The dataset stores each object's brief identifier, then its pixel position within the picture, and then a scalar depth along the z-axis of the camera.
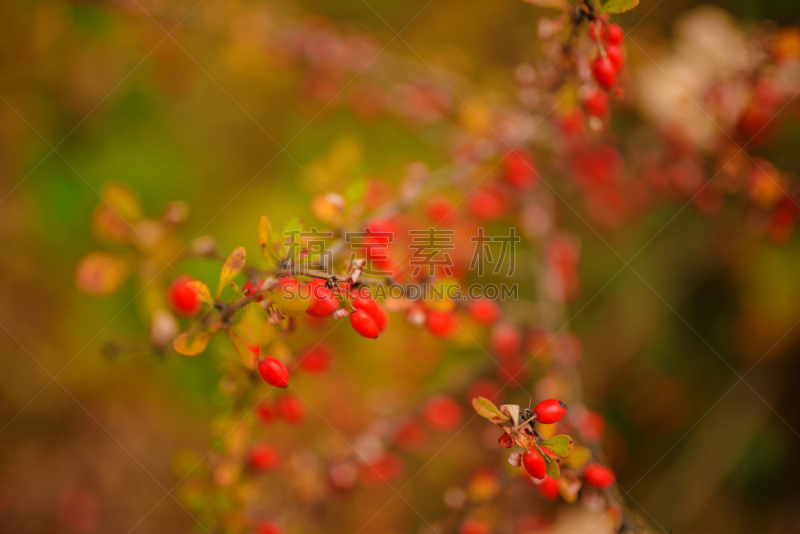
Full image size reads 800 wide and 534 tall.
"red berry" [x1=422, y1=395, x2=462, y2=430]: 0.49
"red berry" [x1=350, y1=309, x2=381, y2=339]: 0.37
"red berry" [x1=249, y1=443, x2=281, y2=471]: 0.44
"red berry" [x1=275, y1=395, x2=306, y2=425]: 0.43
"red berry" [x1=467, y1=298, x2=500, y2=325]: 0.44
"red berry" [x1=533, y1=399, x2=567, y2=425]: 0.37
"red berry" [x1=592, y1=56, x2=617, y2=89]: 0.39
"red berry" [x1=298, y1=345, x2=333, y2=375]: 0.44
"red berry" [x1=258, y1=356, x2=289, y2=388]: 0.38
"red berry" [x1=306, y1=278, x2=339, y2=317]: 0.37
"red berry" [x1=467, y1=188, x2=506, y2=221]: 0.49
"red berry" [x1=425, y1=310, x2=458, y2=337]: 0.41
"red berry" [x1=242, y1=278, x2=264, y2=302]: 0.38
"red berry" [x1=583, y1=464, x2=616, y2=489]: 0.40
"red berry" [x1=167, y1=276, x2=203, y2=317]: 0.41
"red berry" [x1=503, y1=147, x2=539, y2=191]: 0.49
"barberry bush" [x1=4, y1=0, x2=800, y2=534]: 0.41
